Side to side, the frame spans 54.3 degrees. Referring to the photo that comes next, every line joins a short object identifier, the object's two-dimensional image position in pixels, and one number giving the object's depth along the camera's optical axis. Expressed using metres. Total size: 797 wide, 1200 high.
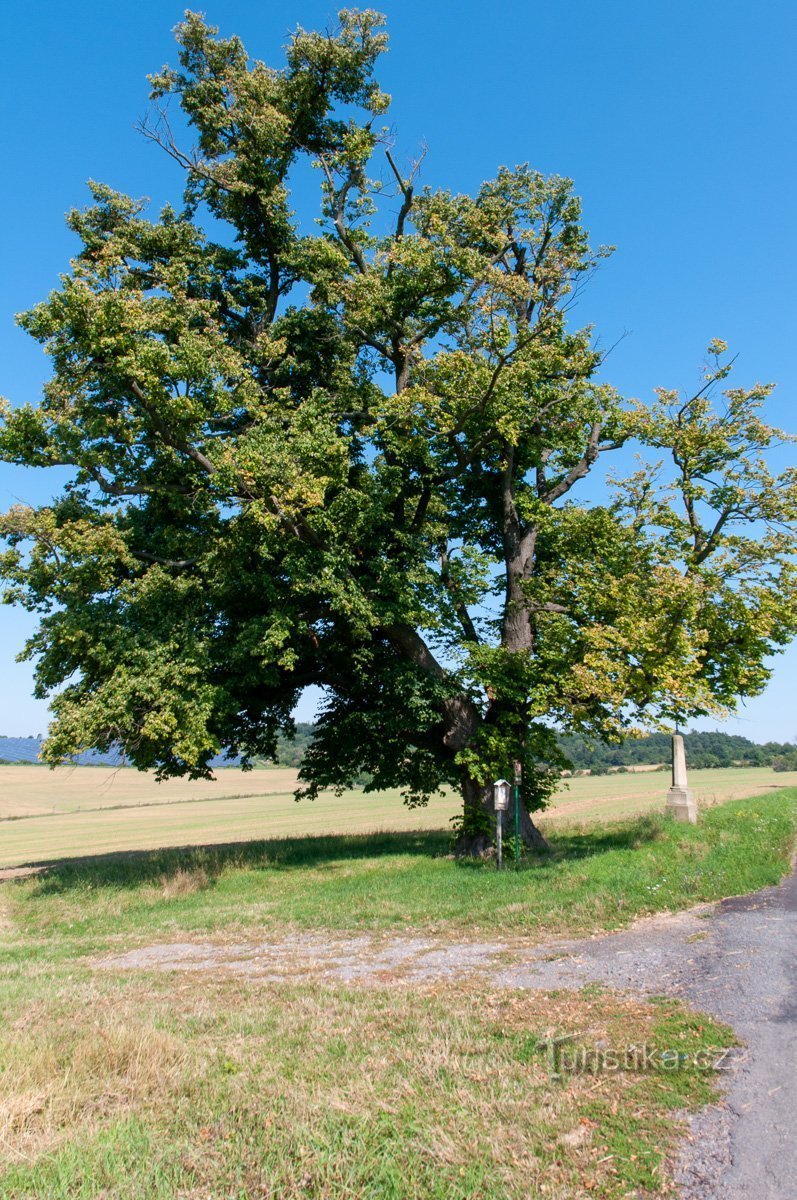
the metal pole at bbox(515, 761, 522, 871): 18.22
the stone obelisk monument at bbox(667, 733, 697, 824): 23.34
